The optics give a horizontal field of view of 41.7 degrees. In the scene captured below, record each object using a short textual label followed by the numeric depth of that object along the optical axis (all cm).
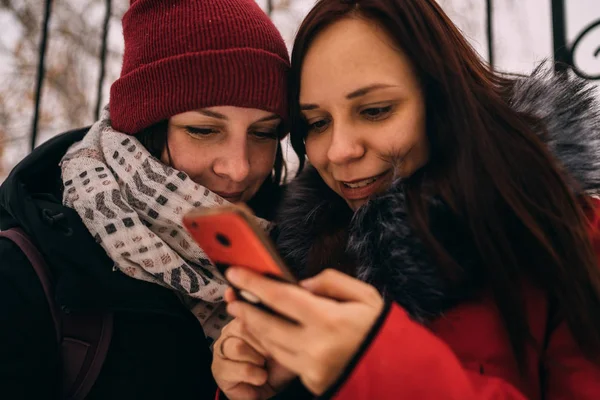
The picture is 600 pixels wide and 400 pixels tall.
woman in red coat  54
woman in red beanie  65
